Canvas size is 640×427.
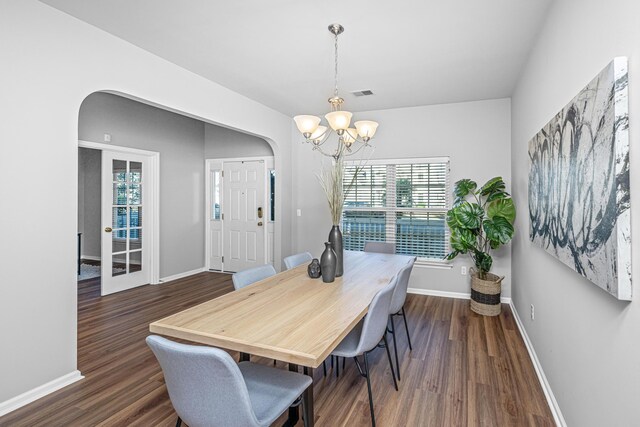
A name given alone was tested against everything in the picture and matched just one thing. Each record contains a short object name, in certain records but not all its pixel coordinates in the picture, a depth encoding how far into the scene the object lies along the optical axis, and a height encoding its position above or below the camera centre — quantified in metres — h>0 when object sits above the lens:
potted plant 3.75 -0.22
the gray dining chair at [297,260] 3.04 -0.44
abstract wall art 1.18 +0.12
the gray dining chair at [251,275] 2.33 -0.46
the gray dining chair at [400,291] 2.45 -0.59
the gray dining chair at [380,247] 3.92 -0.41
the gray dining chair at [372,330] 1.85 -0.68
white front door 5.79 -0.01
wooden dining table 1.40 -0.53
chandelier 2.63 +0.71
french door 4.54 -0.11
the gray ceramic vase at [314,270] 2.57 -0.43
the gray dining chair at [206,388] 1.18 -0.64
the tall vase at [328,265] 2.41 -0.37
